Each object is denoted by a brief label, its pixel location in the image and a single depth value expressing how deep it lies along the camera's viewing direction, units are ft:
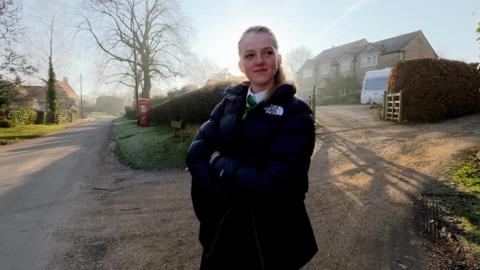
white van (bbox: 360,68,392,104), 77.56
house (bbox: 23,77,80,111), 180.08
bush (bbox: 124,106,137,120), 121.79
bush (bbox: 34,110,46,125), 103.30
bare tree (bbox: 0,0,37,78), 63.86
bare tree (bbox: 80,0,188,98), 109.09
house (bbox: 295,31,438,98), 130.62
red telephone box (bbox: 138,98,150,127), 70.49
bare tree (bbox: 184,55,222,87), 113.47
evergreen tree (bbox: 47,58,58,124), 114.01
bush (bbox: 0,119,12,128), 76.57
